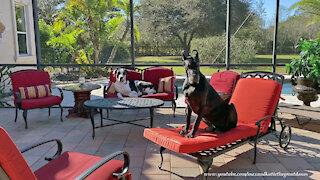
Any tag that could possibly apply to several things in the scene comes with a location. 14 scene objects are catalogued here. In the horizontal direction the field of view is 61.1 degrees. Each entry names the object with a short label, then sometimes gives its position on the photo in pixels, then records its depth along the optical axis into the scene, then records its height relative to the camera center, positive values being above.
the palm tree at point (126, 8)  14.95 +2.84
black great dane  2.69 -0.49
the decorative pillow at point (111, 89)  5.19 -0.58
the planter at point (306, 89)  4.77 -0.57
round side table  5.16 -0.80
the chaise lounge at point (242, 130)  2.59 -0.79
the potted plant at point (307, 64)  4.56 -0.12
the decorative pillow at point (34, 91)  4.78 -0.57
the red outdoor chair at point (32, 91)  4.56 -0.56
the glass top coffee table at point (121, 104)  3.84 -0.66
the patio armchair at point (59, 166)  1.35 -0.82
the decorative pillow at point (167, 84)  5.32 -0.51
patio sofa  5.11 -0.45
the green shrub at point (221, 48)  19.30 +0.62
